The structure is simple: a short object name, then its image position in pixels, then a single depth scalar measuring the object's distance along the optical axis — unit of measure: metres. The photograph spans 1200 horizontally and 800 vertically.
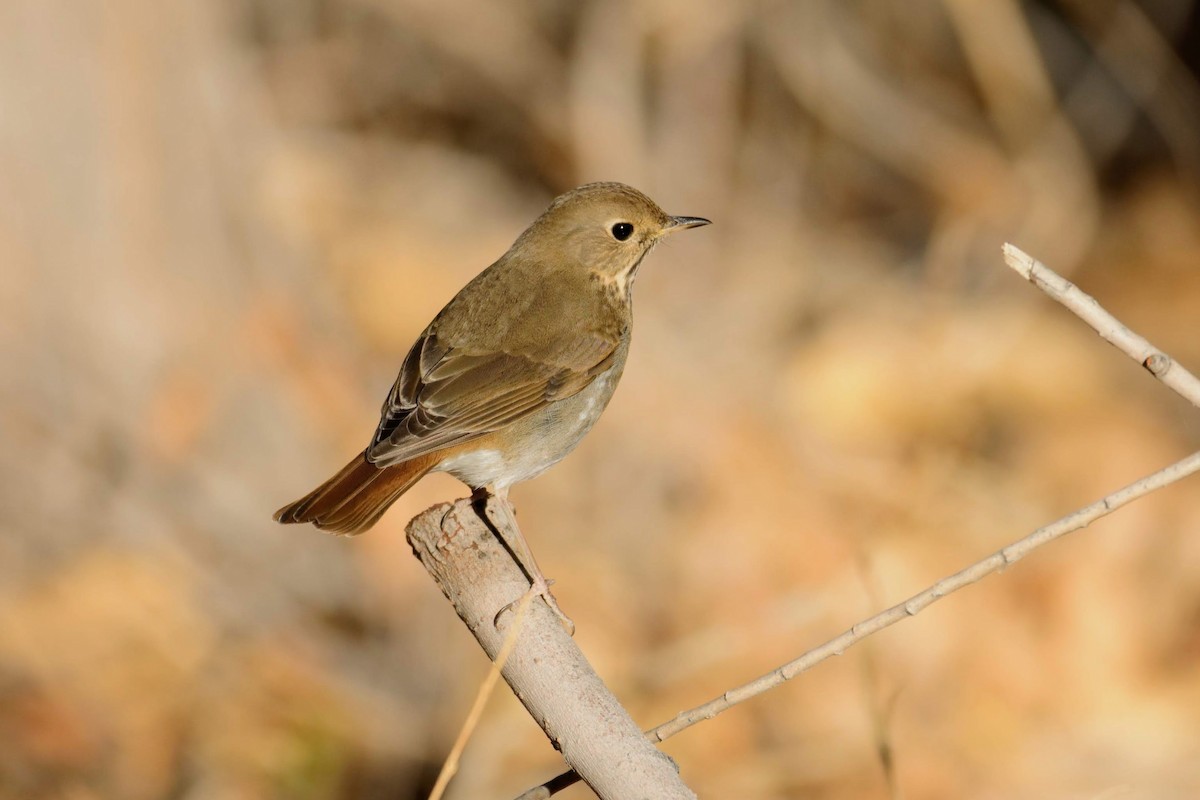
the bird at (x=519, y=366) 4.95
